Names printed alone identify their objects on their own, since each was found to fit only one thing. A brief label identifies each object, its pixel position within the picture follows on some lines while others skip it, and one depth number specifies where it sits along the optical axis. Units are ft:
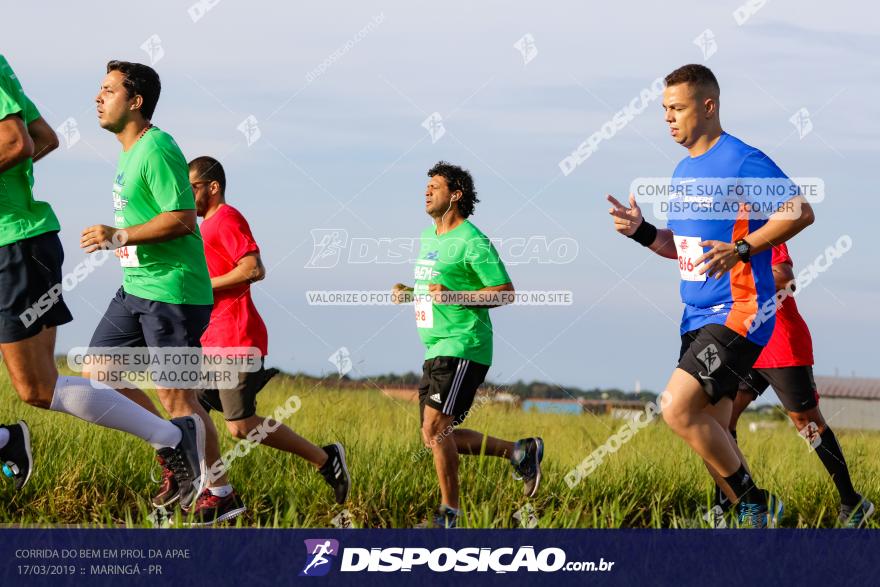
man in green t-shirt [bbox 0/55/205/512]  36.22
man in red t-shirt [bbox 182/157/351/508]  43.57
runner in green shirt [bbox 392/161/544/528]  42.24
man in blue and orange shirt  35.73
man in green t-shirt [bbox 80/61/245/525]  38.14
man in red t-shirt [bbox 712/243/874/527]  45.11
